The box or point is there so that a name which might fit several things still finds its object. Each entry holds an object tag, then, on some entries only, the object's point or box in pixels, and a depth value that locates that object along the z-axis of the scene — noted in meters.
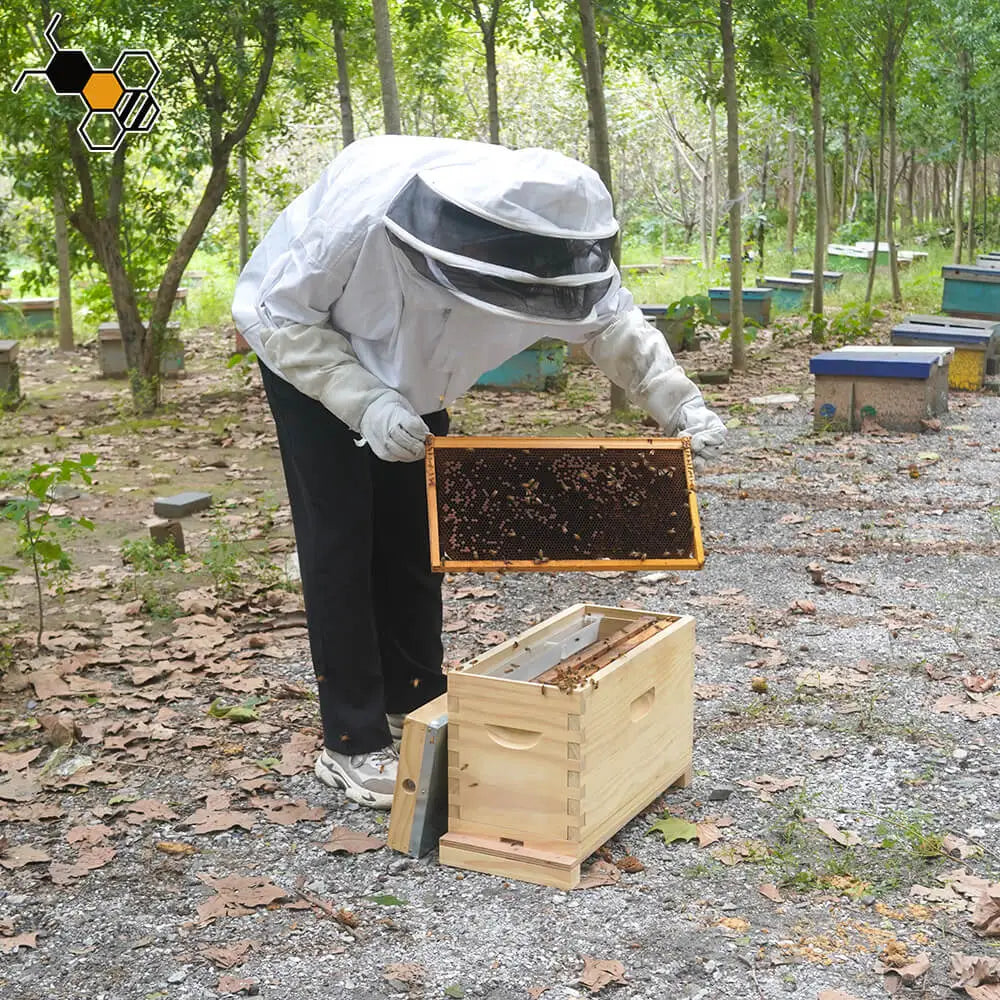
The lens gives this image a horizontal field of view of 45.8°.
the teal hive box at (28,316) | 13.91
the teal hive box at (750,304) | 12.94
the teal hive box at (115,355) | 11.27
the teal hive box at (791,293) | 15.06
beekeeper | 2.50
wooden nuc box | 2.63
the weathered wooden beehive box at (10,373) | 9.78
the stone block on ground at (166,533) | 5.51
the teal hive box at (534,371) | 9.72
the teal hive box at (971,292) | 11.24
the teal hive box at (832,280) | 17.48
